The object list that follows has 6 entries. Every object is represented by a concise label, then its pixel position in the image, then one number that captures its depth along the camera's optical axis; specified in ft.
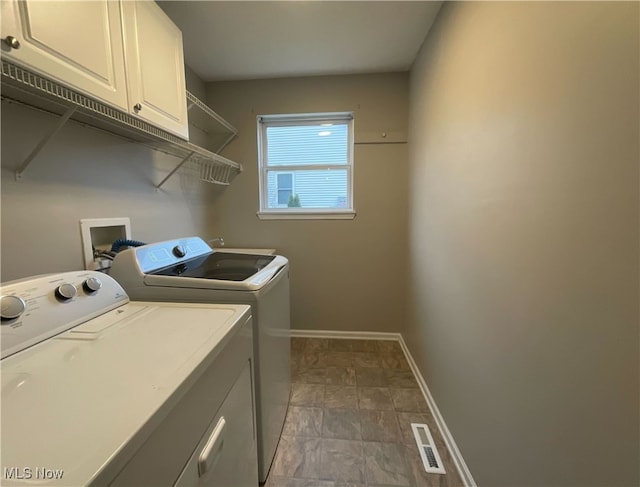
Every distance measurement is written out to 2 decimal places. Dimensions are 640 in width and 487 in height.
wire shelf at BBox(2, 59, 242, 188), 2.68
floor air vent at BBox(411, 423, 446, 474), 4.47
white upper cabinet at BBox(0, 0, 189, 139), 2.46
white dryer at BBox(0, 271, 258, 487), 1.38
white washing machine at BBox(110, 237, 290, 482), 3.65
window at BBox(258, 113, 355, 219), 8.52
